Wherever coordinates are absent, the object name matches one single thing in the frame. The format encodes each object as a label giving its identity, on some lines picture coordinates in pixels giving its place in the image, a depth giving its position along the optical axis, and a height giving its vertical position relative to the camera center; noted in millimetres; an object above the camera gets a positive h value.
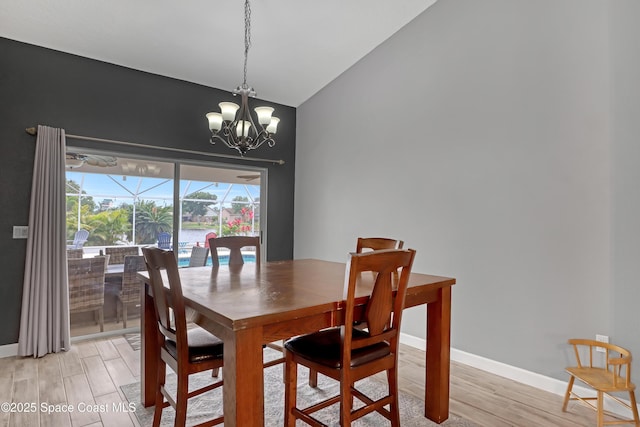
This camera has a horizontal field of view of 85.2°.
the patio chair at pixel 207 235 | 4240 -189
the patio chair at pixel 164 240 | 3956 -229
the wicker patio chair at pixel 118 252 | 3652 -347
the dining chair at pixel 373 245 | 2516 -177
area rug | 2105 -1210
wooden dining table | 1346 -415
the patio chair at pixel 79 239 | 3438 -197
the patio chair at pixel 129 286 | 3697 -705
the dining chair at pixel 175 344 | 1625 -643
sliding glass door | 3508 +128
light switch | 3125 -109
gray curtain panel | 3076 -368
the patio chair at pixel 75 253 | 3424 -336
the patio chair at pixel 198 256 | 4191 -431
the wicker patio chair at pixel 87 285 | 3428 -658
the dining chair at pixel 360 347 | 1588 -649
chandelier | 2539 +750
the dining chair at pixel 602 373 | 1986 -929
